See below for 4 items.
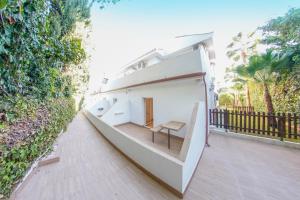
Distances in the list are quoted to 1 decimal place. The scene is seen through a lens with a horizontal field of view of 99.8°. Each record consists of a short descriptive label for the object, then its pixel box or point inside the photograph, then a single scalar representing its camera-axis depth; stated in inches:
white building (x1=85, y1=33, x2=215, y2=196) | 120.8
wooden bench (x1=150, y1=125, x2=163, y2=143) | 221.0
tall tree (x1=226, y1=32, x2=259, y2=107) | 518.6
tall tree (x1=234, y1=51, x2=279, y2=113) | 263.9
